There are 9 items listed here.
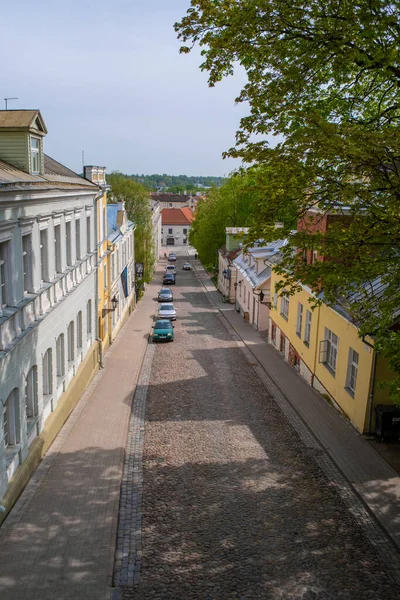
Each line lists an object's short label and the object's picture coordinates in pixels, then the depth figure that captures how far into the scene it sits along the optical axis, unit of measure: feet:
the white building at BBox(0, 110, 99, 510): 35.12
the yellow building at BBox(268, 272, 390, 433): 47.88
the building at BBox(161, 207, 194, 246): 334.65
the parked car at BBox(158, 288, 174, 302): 143.33
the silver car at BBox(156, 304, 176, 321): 112.98
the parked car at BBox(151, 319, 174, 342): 93.56
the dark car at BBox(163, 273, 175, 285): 182.50
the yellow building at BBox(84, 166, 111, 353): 74.54
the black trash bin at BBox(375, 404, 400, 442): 46.73
